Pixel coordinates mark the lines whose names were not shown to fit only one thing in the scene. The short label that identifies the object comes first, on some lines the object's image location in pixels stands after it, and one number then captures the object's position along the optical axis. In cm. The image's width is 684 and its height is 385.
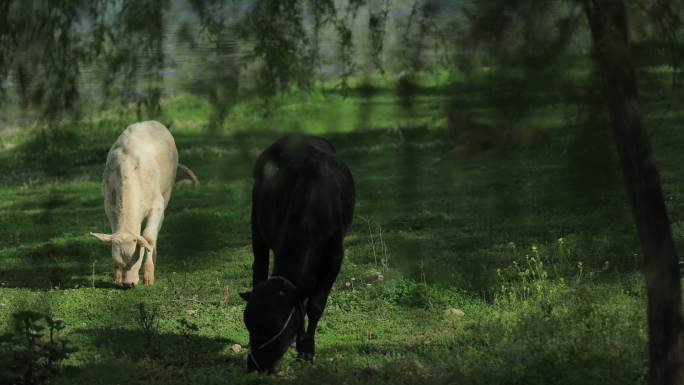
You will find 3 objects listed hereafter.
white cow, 2192
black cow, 1362
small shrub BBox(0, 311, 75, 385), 1273
